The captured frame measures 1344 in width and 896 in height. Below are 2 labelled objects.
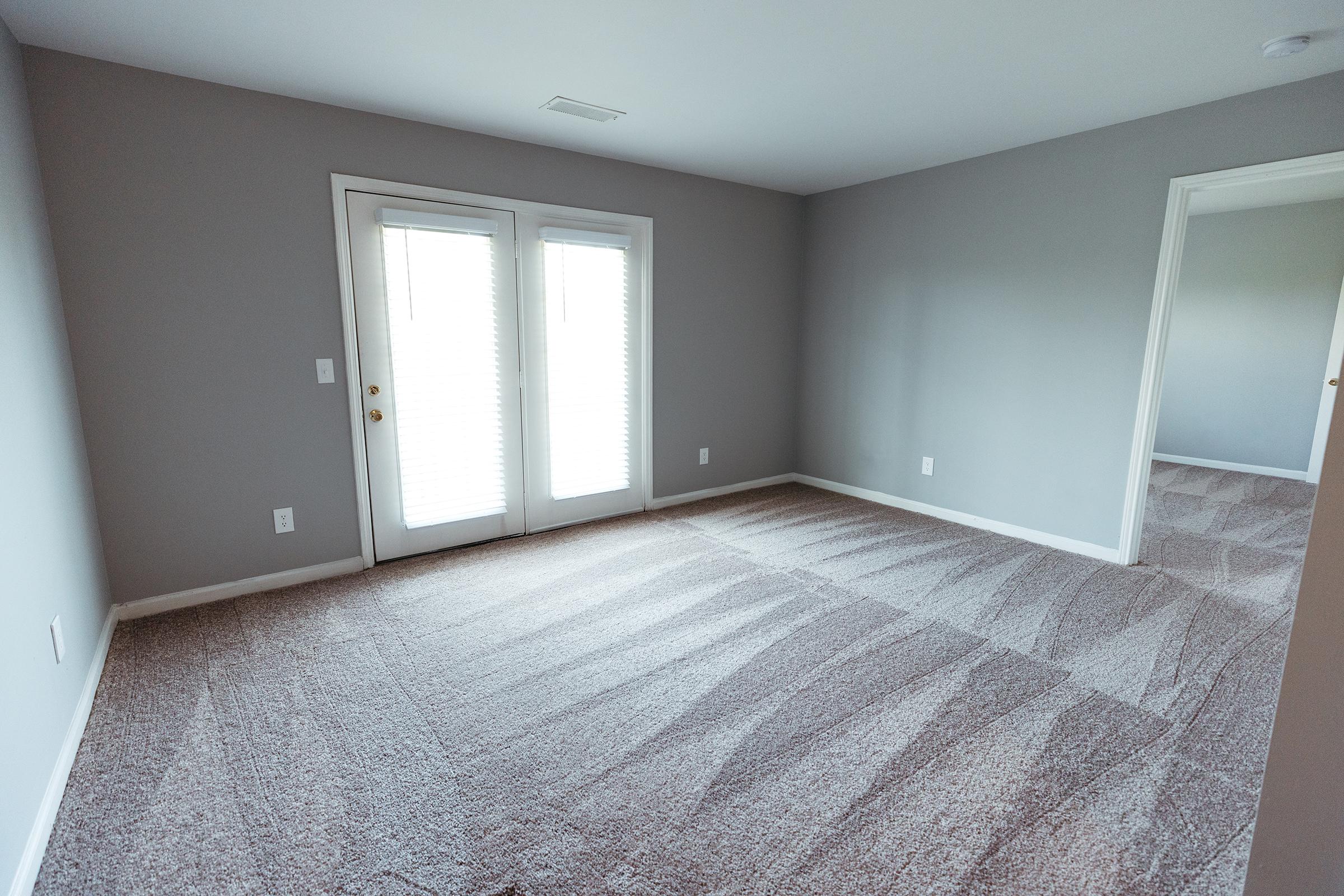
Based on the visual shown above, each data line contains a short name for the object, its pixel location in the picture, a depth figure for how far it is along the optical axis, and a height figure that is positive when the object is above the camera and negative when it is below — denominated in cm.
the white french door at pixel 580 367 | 387 -10
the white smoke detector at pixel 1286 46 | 237 +122
